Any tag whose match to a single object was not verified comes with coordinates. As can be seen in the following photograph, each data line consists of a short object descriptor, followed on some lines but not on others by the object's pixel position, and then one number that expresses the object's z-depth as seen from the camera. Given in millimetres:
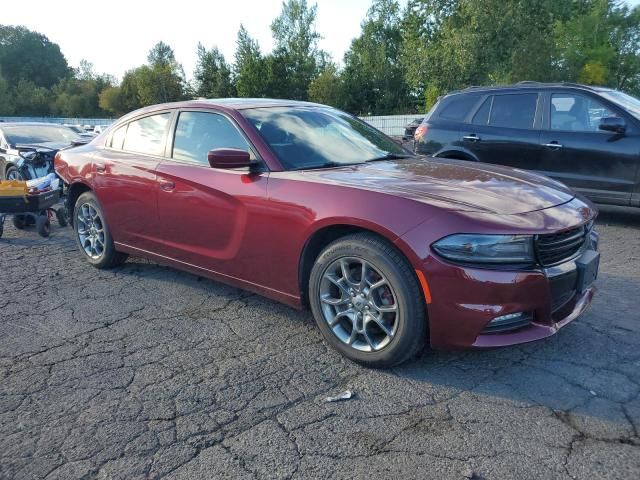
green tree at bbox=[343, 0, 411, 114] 49000
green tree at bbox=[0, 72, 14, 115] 57094
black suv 6387
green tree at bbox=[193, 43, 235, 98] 51688
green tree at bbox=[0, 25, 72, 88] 85062
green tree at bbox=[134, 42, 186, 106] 51156
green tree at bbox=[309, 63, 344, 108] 44625
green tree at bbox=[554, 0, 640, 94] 35156
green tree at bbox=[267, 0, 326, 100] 50344
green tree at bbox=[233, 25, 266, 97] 49000
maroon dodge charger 2801
